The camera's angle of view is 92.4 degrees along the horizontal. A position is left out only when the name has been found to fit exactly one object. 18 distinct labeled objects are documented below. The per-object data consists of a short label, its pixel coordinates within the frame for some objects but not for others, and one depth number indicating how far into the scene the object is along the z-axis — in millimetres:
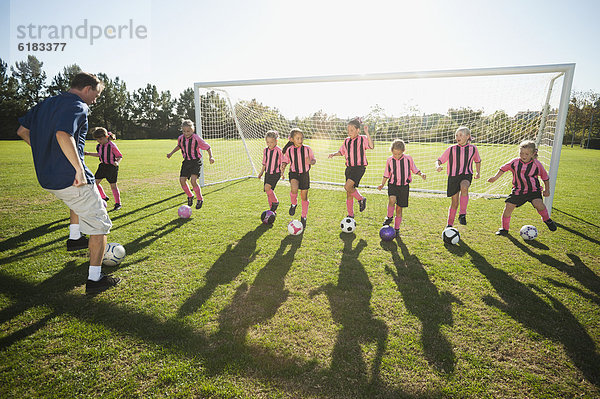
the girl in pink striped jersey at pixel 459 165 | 4582
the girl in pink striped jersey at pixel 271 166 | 5344
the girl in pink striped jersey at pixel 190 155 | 5855
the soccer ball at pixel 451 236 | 4270
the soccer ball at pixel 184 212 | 5378
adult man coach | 2570
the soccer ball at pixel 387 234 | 4379
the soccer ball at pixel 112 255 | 3547
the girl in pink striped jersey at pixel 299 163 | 5005
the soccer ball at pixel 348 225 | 4746
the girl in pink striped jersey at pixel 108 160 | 5809
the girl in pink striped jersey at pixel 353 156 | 4934
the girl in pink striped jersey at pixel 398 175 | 4535
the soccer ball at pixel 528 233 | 4389
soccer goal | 6176
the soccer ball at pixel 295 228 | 4567
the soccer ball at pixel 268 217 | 5141
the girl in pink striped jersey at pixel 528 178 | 4414
